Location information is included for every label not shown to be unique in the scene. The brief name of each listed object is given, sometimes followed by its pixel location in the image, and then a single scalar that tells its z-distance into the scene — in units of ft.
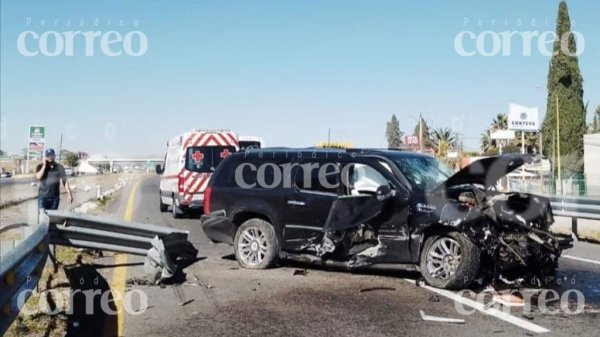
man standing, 38.93
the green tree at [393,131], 374.34
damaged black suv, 24.32
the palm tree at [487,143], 250.86
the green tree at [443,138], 233.76
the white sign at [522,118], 152.15
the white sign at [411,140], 182.68
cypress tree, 147.13
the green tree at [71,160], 399.52
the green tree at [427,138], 236.92
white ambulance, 56.80
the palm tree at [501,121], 277.85
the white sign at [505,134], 173.37
